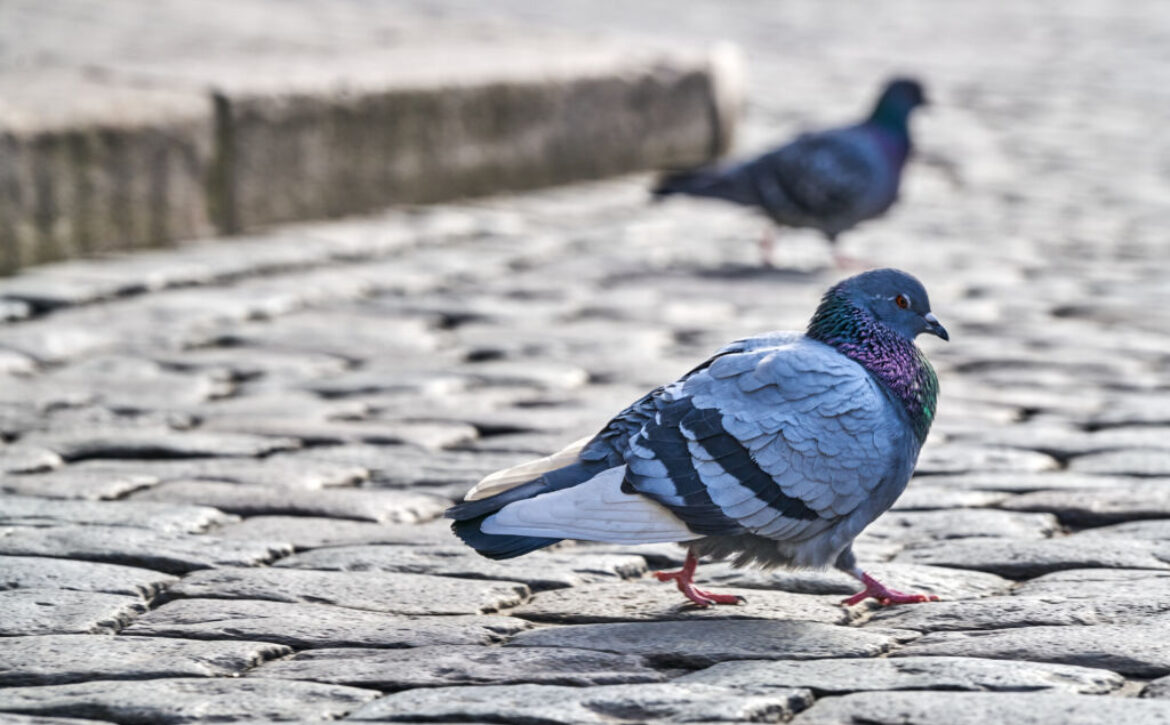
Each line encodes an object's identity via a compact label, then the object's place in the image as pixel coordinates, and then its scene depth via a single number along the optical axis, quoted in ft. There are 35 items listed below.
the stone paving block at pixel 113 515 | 24.26
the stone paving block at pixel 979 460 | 27.50
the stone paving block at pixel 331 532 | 23.80
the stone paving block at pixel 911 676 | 17.65
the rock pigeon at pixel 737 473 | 19.84
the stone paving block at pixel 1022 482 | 26.12
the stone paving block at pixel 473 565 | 22.53
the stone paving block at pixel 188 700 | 17.24
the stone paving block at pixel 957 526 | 24.04
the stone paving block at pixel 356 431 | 29.35
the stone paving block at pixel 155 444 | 28.48
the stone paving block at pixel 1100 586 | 20.66
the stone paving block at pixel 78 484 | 26.00
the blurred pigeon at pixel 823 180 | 46.78
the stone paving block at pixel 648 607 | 20.92
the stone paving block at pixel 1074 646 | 18.30
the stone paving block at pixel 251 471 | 26.91
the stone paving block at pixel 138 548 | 22.75
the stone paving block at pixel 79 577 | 21.59
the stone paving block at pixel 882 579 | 21.80
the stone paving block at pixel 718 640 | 19.13
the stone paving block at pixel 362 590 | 21.26
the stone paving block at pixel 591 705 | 16.96
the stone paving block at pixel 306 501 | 25.27
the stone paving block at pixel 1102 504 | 24.50
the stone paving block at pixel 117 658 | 18.52
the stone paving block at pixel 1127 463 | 26.94
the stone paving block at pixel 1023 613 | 19.89
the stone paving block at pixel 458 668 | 18.28
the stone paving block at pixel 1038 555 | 22.36
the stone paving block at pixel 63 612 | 20.15
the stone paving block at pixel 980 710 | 16.48
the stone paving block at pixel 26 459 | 27.53
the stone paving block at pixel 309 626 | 19.77
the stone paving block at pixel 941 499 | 25.55
